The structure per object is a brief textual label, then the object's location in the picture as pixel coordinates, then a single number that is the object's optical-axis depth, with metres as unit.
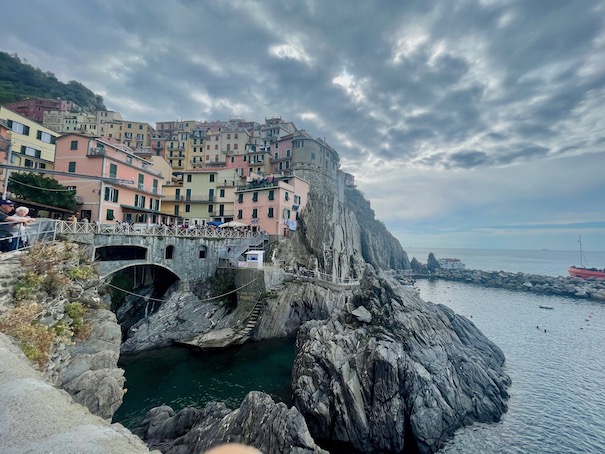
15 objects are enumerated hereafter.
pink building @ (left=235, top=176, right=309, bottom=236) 45.47
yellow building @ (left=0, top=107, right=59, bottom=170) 41.38
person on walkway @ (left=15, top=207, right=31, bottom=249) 13.78
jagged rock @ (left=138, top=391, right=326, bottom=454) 12.37
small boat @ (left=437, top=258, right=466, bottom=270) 117.94
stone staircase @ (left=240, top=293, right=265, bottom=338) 30.08
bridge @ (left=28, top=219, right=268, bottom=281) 25.41
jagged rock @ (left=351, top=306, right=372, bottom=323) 23.42
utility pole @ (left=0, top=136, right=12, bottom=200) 19.81
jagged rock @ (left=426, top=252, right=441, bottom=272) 115.60
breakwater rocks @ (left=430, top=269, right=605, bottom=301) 72.10
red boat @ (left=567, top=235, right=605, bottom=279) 87.75
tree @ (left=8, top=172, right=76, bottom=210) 29.56
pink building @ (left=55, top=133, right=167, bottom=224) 34.59
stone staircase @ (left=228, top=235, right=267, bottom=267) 35.50
